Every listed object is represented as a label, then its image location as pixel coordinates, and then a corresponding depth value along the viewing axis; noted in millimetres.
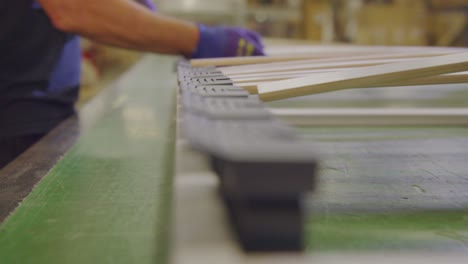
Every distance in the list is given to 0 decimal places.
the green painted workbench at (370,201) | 783
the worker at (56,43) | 1629
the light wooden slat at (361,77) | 1290
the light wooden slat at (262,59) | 1546
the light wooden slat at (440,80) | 1370
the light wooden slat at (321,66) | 1400
